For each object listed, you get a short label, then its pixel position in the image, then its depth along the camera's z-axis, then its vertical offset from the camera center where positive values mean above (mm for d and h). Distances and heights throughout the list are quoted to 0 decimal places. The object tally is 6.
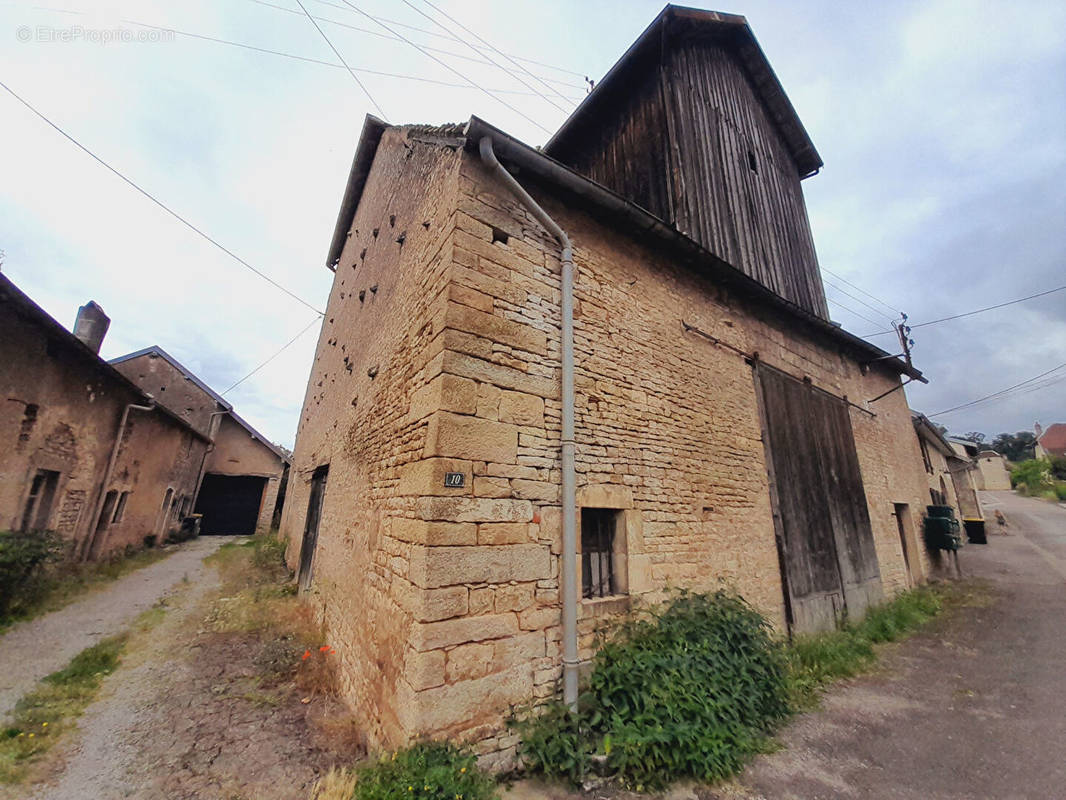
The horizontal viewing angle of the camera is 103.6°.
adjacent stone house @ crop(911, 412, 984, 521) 14023 +2139
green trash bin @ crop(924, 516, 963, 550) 10170 -208
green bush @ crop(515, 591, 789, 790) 3145 -1536
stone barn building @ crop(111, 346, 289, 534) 17000 +2306
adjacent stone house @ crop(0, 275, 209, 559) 6598 +1248
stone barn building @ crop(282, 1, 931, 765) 3359 +1275
